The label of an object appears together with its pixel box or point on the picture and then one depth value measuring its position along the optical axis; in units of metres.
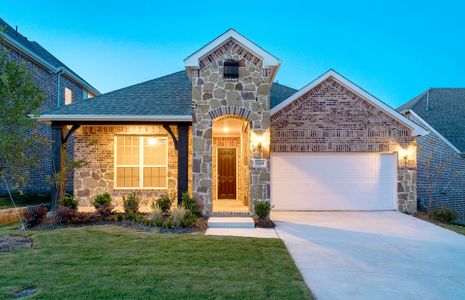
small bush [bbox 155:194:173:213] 9.35
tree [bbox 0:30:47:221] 6.36
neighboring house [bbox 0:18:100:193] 13.38
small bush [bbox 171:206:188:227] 8.24
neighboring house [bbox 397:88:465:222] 13.72
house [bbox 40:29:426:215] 11.30
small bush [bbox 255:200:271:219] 8.98
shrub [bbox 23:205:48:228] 8.26
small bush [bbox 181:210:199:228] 8.25
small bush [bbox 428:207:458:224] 10.48
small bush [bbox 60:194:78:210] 9.05
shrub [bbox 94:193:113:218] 8.94
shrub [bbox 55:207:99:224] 8.46
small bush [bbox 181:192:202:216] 9.29
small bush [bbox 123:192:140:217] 9.30
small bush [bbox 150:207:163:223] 8.55
